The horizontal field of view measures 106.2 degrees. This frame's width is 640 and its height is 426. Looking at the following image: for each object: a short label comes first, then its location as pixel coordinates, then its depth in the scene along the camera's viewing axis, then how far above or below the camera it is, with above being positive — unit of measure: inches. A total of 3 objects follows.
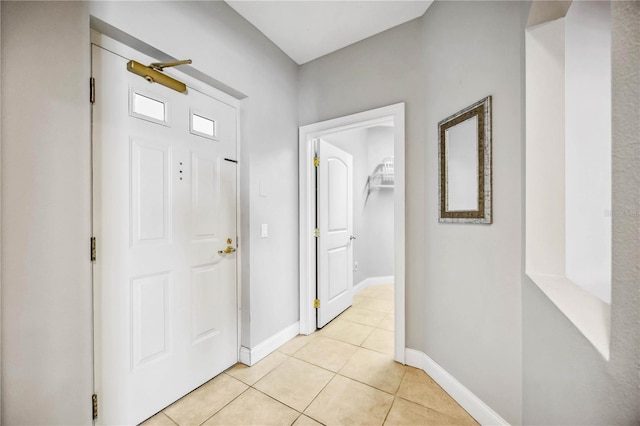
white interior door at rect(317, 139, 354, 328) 99.9 -8.8
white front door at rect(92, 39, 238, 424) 48.9 -6.5
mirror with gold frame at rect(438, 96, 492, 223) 52.6 +11.4
